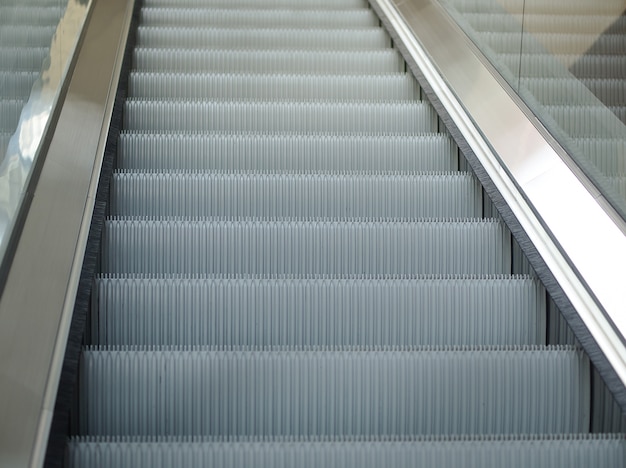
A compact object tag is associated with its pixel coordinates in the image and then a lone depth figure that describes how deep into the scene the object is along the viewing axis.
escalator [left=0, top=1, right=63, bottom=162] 3.03
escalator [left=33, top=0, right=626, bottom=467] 2.75
